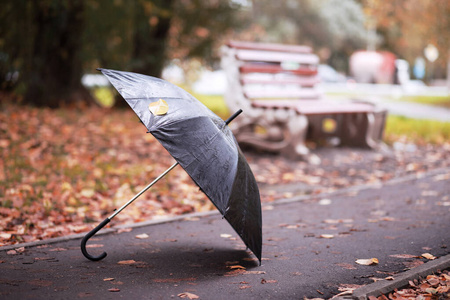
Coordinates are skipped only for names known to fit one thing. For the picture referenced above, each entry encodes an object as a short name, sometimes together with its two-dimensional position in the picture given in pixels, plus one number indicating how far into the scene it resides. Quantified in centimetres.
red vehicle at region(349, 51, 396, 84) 4153
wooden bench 797
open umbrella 339
